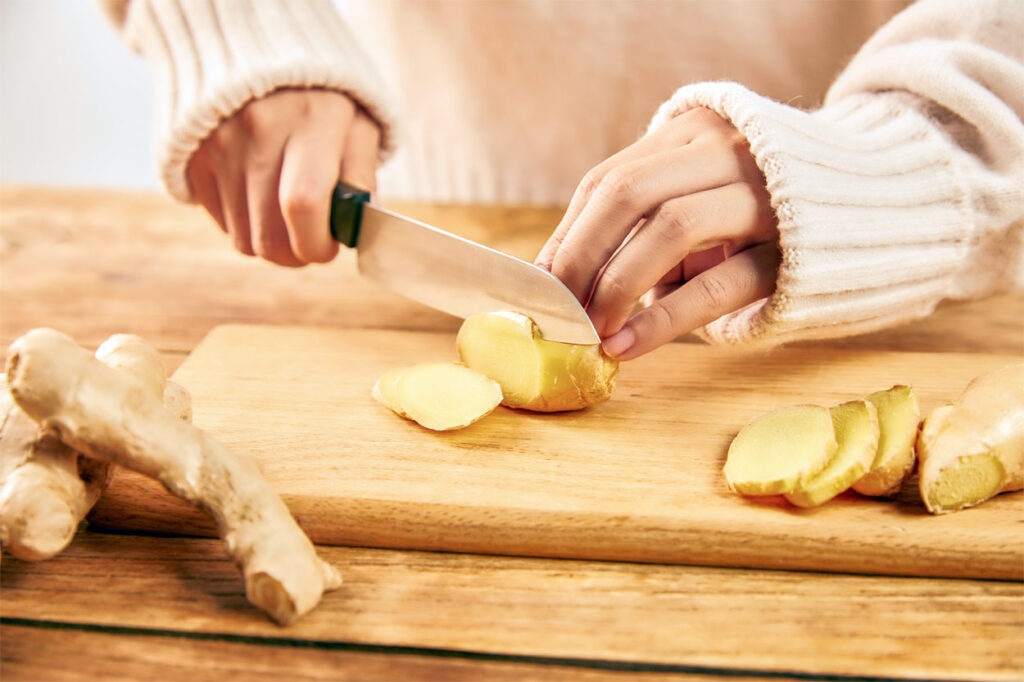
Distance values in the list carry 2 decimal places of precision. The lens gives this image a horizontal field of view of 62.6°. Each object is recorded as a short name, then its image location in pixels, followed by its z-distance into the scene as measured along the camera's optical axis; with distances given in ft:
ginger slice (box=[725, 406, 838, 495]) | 2.06
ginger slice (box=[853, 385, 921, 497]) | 2.11
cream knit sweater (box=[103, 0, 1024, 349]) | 2.60
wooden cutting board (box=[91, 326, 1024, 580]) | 2.03
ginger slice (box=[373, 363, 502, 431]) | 2.39
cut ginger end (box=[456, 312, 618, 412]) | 2.47
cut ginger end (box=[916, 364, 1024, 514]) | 2.09
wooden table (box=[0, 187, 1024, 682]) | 1.74
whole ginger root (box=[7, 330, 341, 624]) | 1.75
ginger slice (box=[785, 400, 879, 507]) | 2.05
